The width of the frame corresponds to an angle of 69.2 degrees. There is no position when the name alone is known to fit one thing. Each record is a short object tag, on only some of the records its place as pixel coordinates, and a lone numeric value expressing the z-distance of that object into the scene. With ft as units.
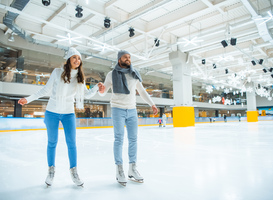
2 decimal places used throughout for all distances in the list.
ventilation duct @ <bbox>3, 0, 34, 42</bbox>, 26.20
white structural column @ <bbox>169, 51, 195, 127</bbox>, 47.26
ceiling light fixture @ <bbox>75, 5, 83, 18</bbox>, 26.76
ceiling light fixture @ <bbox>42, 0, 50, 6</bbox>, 23.72
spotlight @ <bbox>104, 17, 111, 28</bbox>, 30.01
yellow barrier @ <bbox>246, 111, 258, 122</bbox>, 82.58
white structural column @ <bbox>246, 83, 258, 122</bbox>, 82.69
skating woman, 6.29
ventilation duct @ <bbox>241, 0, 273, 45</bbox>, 26.61
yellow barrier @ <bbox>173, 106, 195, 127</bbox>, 46.90
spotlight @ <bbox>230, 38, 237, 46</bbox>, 33.91
